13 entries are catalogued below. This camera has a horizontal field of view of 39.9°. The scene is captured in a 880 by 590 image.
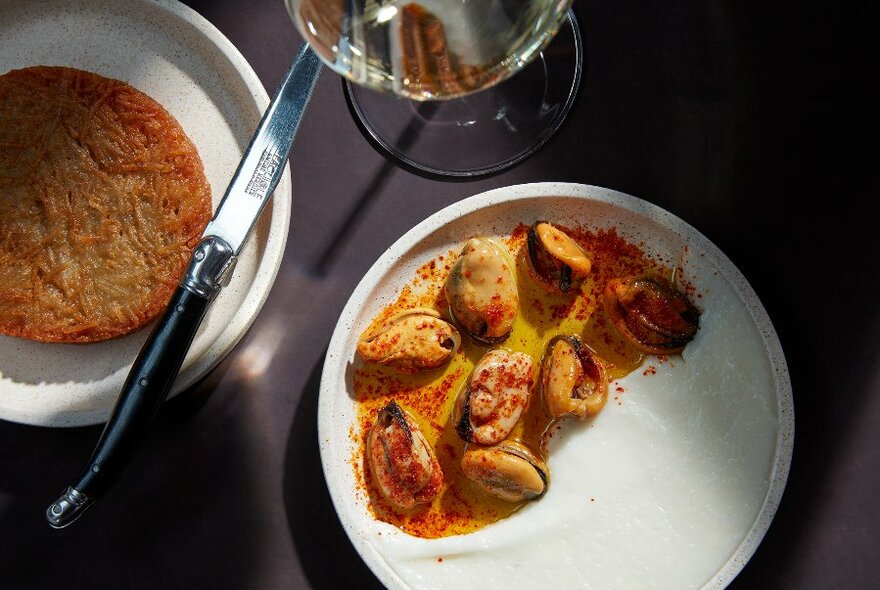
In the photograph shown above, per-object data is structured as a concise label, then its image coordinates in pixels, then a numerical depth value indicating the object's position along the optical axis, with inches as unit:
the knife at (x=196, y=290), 17.3
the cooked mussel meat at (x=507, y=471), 17.9
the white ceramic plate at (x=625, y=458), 18.2
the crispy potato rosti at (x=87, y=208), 18.4
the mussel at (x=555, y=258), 18.1
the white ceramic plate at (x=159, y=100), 18.4
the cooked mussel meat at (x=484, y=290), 18.1
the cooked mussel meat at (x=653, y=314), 18.2
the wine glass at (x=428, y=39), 15.3
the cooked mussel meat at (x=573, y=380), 18.0
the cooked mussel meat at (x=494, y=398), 18.0
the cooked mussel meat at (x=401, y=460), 18.0
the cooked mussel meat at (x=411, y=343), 18.1
